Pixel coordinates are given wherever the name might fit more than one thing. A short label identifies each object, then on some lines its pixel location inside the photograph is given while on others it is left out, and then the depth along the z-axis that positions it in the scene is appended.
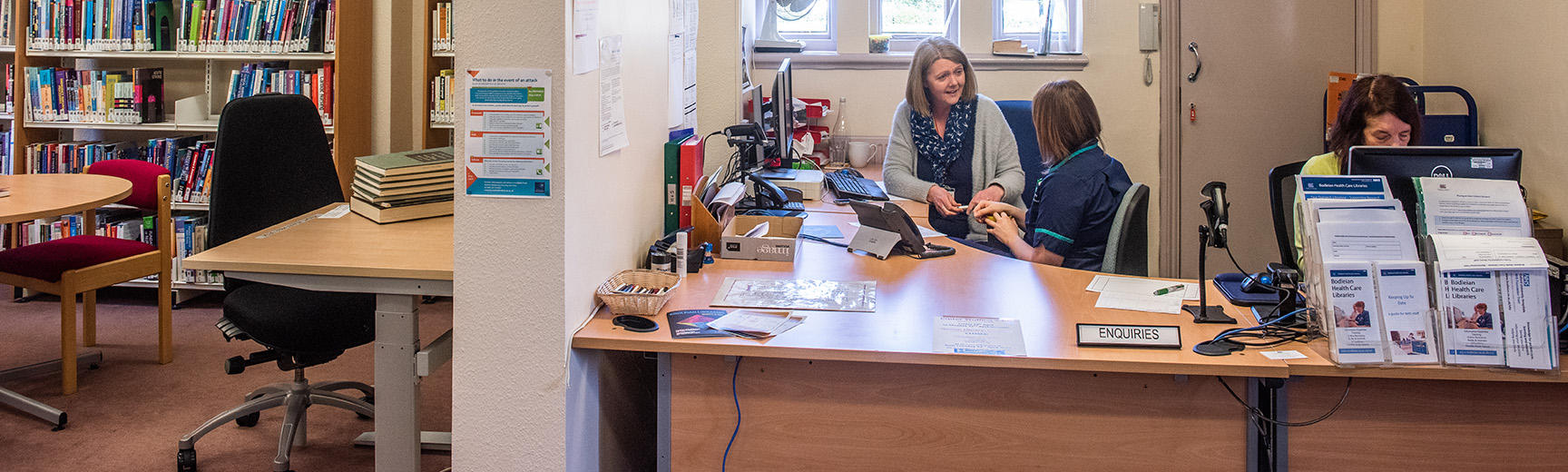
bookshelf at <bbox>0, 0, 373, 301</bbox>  4.75
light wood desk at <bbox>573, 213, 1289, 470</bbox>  2.06
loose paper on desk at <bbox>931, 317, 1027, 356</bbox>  2.01
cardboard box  2.84
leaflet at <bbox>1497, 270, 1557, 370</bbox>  1.92
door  4.91
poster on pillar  1.92
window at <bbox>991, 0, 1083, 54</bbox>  5.16
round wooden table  3.20
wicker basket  2.22
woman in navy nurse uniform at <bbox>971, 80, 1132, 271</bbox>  2.91
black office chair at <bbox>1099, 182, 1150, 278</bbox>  2.78
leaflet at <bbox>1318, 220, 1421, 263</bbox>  1.96
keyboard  3.98
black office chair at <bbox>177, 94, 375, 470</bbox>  2.88
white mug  5.01
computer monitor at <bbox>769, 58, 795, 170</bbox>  4.09
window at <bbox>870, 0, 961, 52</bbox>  5.38
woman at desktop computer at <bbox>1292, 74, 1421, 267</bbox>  3.05
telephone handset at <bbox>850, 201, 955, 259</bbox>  2.92
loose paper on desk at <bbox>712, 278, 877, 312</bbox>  2.36
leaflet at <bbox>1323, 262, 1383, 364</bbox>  1.93
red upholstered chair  3.62
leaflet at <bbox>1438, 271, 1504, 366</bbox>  1.93
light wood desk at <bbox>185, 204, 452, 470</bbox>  2.36
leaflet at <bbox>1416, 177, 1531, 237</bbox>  2.00
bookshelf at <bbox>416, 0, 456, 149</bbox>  4.84
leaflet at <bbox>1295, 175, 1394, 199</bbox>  2.01
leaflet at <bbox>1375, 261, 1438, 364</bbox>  1.94
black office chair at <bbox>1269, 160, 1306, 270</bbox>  2.88
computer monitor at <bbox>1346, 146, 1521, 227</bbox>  2.17
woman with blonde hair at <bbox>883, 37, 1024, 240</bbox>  4.04
